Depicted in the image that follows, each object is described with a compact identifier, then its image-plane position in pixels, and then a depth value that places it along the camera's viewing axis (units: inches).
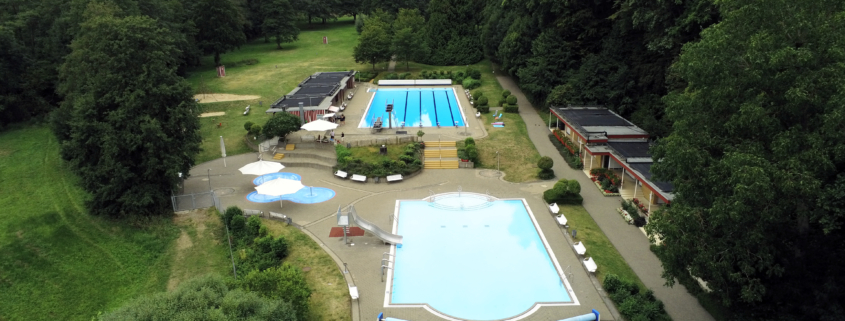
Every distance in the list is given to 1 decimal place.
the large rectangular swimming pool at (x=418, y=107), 1767.1
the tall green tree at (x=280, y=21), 3149.6
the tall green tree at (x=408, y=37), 2544.3
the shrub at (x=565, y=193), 1089.4
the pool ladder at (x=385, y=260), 842.6
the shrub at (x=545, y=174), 1253.1
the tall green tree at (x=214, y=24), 2664.9
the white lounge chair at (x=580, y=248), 877.2
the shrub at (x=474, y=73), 2399.1
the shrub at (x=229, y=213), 1015.0
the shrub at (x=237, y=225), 991.6
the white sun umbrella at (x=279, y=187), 1072.8
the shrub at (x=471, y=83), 2256.0
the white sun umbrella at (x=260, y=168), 1175.6
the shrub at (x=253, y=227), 968.9
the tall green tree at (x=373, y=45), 2511.1
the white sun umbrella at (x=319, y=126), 1419.8
